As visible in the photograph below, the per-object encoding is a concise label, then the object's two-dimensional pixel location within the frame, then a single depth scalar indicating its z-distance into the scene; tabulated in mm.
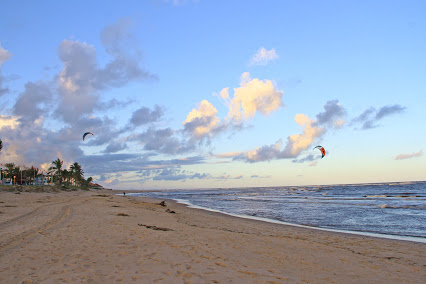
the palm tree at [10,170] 112000
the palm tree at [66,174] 127062
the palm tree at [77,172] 135750
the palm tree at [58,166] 120125
